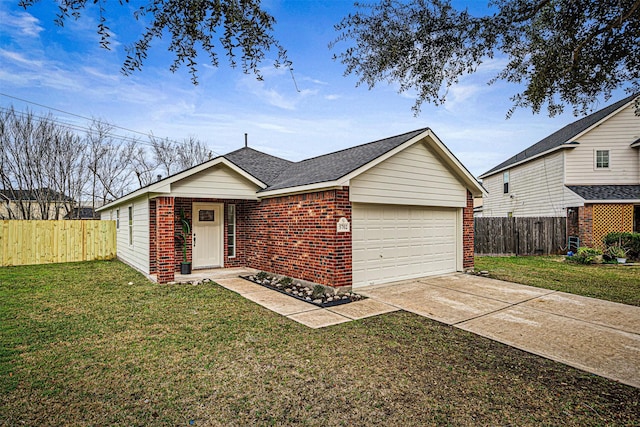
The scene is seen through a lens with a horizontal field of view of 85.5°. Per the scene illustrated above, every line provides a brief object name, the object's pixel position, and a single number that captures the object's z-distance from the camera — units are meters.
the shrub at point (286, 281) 8.84
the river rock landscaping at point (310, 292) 7.37
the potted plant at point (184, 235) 10.43
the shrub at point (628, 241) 14.38
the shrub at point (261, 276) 9.77
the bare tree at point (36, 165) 19.27
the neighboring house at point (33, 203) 20.73
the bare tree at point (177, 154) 28.88
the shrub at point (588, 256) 13.65
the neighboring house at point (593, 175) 15.96
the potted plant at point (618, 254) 13.56
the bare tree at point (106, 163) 23.22
